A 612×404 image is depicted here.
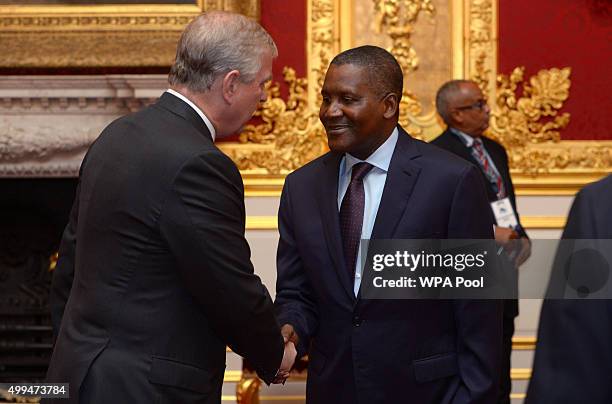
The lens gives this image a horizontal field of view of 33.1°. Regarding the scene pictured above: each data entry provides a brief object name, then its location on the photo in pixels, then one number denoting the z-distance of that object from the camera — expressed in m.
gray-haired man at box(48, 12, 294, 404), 2.23
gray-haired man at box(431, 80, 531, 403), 4.91
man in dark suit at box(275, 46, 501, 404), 2.71
